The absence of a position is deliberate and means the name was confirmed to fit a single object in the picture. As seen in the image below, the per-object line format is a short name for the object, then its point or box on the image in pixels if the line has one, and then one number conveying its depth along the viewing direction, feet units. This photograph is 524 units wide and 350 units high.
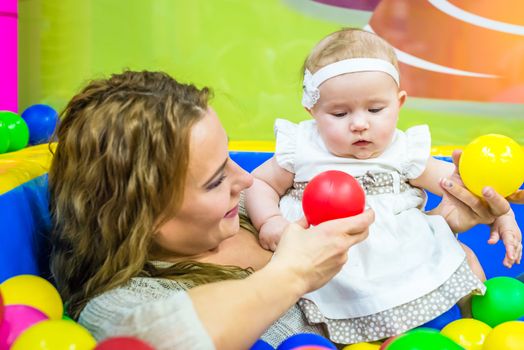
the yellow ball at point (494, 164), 3.22
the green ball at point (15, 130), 5.17
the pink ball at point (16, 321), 2.53
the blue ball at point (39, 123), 6.17
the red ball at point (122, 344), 1.97
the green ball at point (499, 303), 3.60
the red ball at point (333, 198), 2.75
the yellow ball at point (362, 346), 3.23
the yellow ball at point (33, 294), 2.86
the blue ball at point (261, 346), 2.90
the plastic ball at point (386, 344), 2.62
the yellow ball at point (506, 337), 2.79
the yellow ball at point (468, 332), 3.22
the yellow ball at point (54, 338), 2.24
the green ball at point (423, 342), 2.42
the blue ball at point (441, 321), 3.53
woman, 2.39
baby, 3.43
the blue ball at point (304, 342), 2.78
